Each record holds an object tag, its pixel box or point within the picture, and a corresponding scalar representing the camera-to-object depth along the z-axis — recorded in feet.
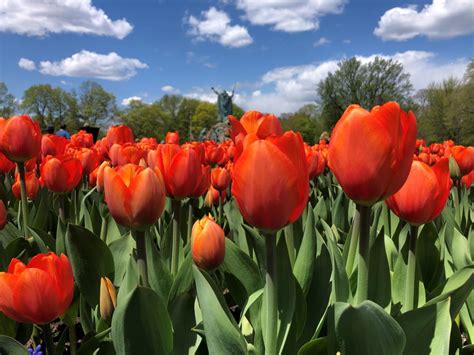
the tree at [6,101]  189.57
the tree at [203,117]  244.42
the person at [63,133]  27.86
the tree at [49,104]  200.23
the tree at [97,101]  206.59
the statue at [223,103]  122.35
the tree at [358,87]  165.77
